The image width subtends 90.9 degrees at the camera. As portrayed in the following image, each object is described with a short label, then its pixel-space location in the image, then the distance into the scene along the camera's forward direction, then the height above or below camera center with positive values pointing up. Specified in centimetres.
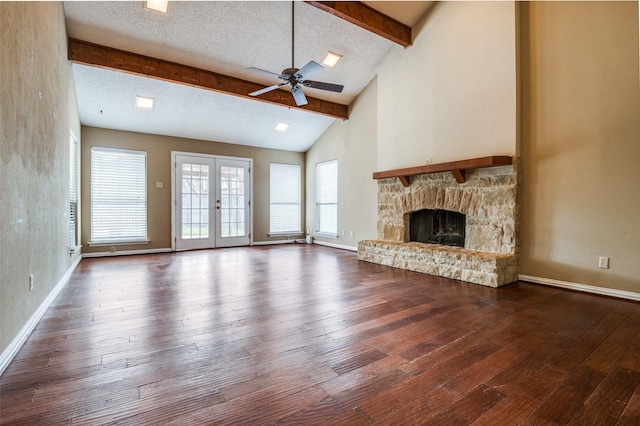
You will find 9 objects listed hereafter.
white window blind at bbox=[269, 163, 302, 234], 831 +32
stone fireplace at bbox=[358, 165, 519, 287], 395 -27
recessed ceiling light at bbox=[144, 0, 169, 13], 384 +256
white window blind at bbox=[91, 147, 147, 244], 623 +33
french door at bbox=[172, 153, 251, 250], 710 +23
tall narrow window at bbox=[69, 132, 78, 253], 469 +30
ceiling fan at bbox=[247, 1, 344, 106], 368 +165
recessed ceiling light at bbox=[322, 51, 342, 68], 529 +259
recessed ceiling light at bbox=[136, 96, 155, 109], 557 +197
